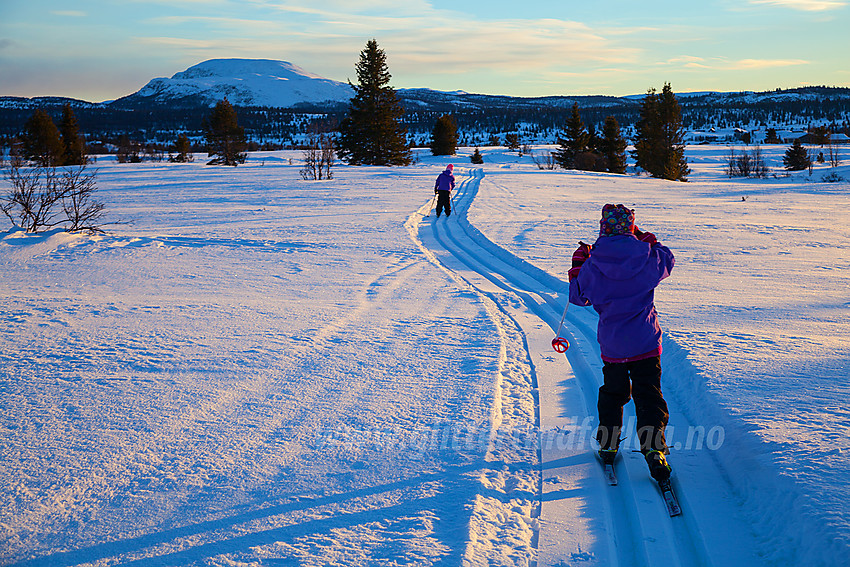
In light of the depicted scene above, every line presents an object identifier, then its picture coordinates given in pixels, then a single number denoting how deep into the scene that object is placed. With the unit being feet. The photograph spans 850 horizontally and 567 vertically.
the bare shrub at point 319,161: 90.89
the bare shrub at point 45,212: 35.47
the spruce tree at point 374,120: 141.90
